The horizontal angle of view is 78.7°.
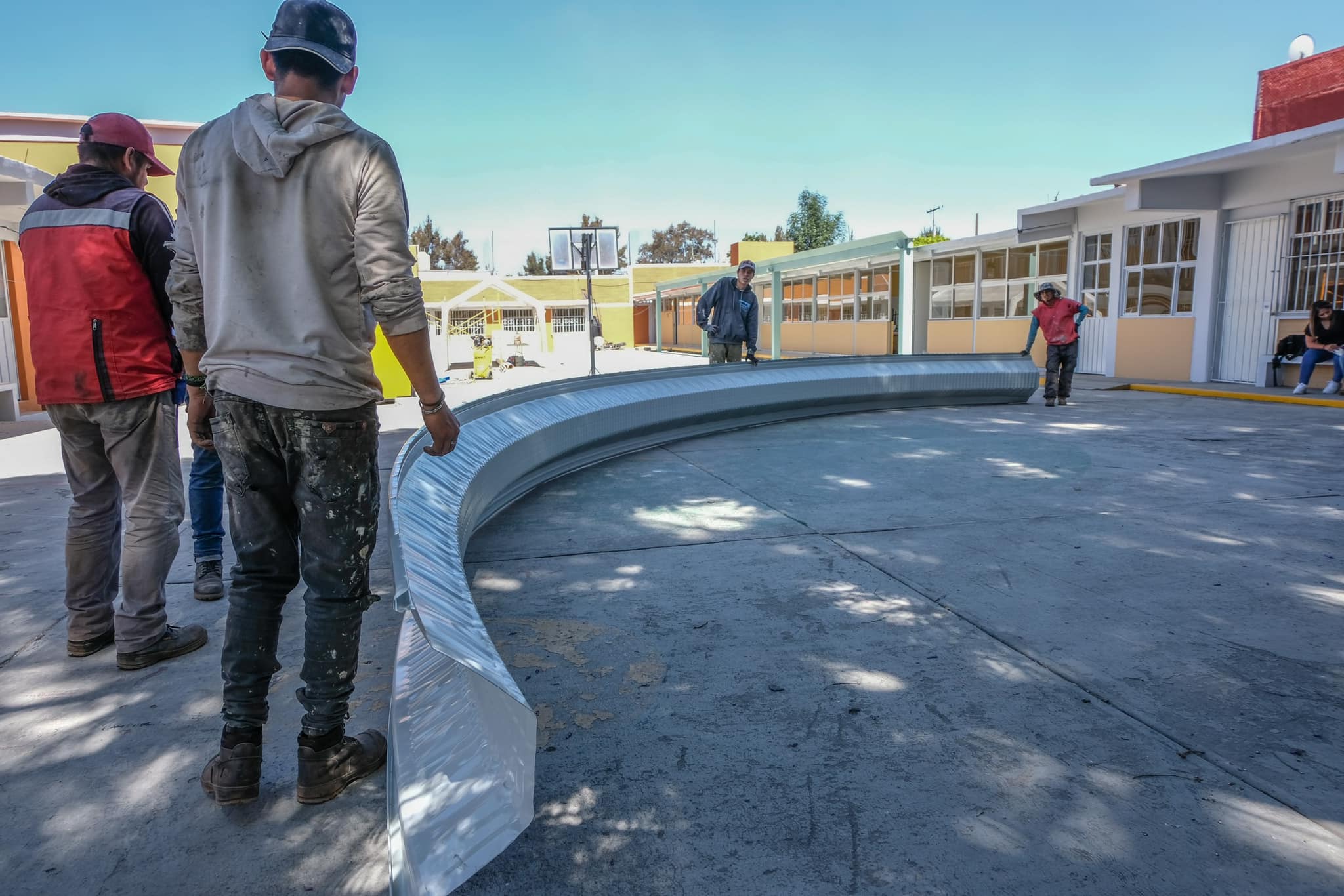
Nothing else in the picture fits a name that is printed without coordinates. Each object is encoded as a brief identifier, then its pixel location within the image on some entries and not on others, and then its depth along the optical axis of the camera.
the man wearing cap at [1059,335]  11.36
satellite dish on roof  15.95
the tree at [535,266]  92.12
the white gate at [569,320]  46.75
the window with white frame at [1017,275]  18.88
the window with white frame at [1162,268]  15.27
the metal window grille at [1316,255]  12.70
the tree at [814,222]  66.12
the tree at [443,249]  85.00
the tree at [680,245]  90.19
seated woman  12.02
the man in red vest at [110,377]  3.12
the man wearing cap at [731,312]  10.33
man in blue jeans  3.96
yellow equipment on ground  21.09
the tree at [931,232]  58.66
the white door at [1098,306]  17.12
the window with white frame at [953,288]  21.58
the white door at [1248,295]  13.77
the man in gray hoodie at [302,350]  2.21
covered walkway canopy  19.20
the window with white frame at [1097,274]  17.34
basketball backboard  17.70
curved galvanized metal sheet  1.86
